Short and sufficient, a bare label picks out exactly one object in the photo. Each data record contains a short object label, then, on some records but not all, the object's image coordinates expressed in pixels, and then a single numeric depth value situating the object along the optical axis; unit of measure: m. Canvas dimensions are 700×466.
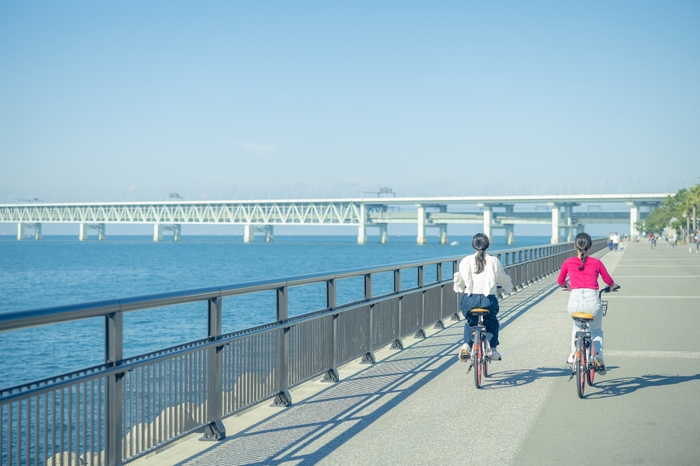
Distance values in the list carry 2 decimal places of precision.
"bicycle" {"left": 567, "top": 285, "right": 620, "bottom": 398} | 8.10
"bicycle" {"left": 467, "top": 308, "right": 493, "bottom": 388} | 8.63
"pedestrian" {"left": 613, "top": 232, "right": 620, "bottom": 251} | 69.56
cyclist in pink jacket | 8.54
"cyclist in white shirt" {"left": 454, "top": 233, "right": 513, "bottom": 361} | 8.91
